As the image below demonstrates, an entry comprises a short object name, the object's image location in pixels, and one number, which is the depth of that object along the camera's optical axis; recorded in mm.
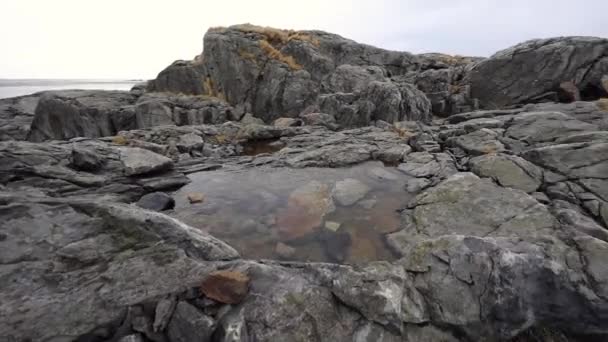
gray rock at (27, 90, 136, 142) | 25062
